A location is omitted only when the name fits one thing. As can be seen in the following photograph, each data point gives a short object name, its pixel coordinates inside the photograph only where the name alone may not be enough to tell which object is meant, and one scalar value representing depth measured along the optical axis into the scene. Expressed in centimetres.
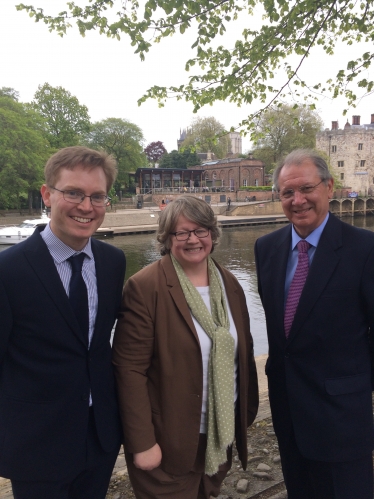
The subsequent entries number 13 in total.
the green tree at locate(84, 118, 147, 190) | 4519
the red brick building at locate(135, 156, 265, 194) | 4862
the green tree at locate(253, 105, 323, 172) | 4803
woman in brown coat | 196
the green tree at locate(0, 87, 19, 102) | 3672
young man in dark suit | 169
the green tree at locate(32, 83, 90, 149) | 4009
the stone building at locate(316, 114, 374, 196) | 5362
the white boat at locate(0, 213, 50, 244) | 2308
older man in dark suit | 200
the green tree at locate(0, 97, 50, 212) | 2950
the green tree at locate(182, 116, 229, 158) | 6305
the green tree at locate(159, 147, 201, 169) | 5794
